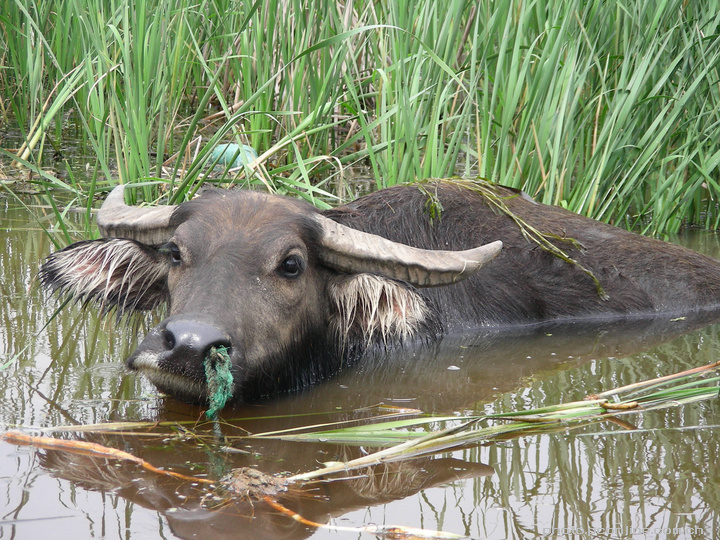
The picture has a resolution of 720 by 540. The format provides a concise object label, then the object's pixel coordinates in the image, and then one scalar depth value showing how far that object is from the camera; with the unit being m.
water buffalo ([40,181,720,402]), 6.41
